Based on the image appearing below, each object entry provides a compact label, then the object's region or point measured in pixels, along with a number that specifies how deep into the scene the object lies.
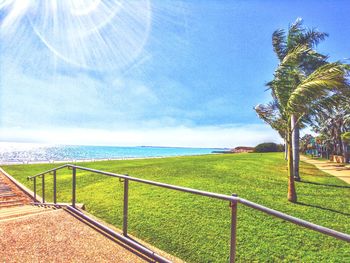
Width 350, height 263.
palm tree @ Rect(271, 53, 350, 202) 6.89
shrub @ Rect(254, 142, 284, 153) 56.78
